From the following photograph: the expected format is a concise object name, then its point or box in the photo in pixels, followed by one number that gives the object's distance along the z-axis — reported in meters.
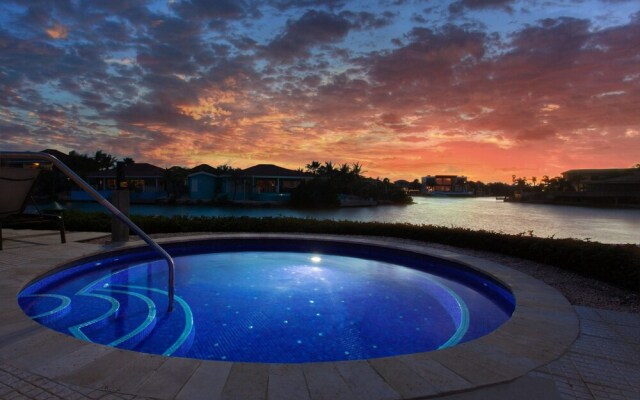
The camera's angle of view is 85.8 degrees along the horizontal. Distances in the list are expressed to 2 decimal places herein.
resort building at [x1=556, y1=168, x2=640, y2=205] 56.53
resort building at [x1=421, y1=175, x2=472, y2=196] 156.27
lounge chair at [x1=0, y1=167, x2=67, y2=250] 9.73
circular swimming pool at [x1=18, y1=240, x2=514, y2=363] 5.41
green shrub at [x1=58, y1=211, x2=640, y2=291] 7.74
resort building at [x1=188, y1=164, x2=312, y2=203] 48.88
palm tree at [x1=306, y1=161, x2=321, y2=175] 64.56
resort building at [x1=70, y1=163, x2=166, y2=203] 49.68
